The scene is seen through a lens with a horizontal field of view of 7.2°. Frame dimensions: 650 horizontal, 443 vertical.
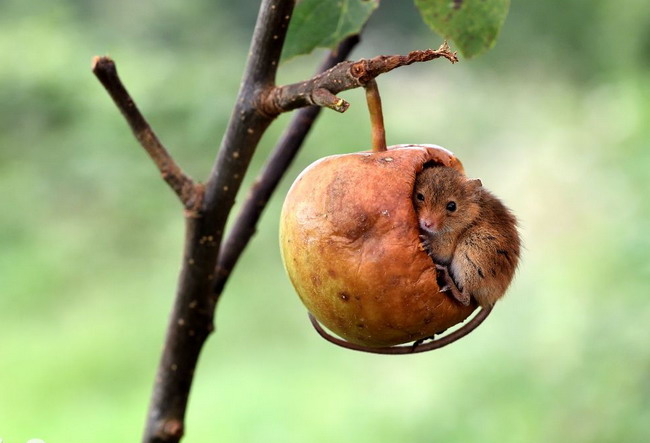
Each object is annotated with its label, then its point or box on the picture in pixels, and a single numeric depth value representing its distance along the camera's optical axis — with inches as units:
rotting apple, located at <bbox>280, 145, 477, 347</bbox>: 56.5
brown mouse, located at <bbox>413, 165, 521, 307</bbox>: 57.1
